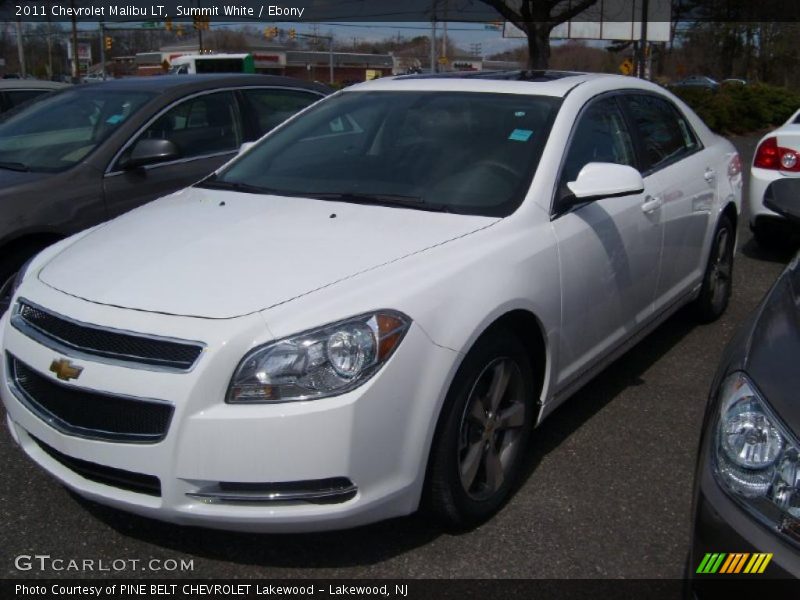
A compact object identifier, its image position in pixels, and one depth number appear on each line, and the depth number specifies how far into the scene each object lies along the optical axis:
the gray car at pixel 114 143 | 4.80
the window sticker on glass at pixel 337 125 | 4.25
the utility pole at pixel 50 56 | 64.94
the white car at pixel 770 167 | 7.20
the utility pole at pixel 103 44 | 43.09
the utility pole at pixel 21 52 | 48.94
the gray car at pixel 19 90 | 8.13
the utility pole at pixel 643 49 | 25.77
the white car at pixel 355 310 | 2.53
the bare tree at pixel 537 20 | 23.98
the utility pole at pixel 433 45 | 34.70
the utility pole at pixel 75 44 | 41.33
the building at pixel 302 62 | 73.56
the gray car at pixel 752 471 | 1.88
